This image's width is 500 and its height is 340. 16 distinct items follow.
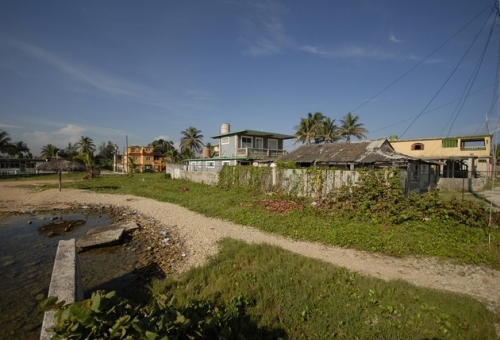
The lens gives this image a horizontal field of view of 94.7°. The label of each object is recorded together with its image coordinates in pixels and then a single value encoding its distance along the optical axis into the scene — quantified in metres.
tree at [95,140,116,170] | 85.19
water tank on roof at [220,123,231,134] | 35.06
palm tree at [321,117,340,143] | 44.44
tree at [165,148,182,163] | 52.11
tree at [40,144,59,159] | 51.61
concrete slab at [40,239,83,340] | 3.09
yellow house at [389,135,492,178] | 29.09
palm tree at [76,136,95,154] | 59.73
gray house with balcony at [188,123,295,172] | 28.52
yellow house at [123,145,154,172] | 57.22
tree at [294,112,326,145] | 44.19
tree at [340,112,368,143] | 43.59
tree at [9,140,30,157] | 46.85
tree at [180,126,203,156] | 56.25
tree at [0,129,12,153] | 43.03
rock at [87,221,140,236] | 9.38
